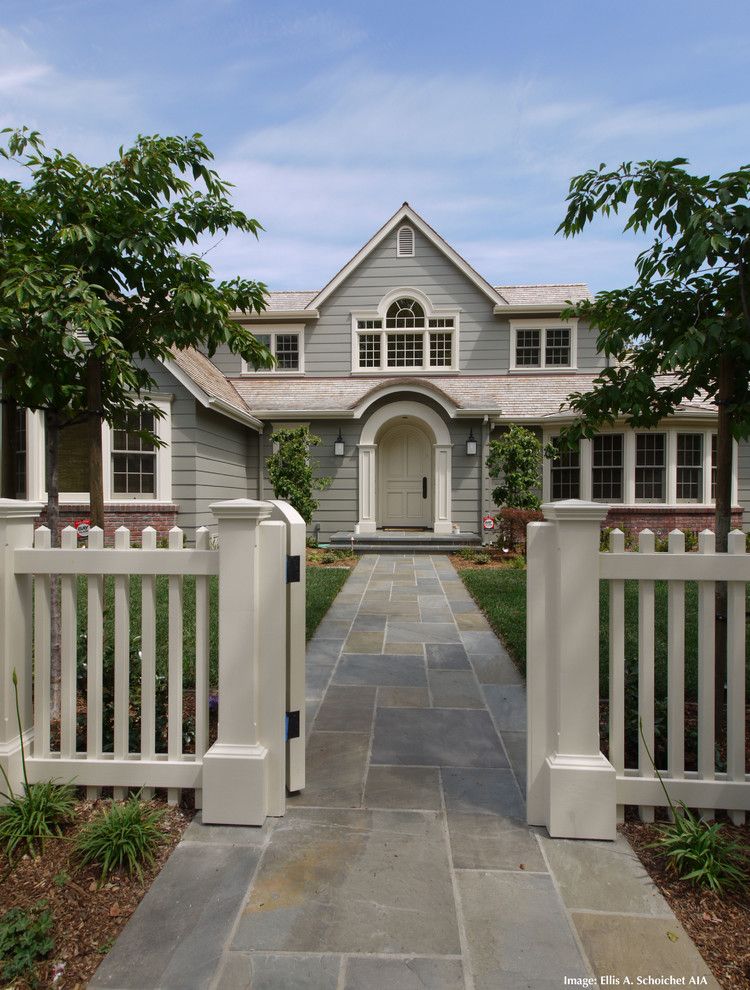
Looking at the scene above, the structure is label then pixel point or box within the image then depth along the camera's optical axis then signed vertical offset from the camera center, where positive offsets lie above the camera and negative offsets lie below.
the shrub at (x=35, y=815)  2.27 -1.46
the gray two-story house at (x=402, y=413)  10.95 +1.69
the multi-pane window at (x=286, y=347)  14.41 +3.76
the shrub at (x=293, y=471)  11.75 +0.33
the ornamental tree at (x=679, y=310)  2.78 +1.07
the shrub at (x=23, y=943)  1.66 -1.48
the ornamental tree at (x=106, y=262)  3.13 +1.43
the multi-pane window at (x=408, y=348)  14.20 +3.65
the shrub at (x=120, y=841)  2.13 -1.44
